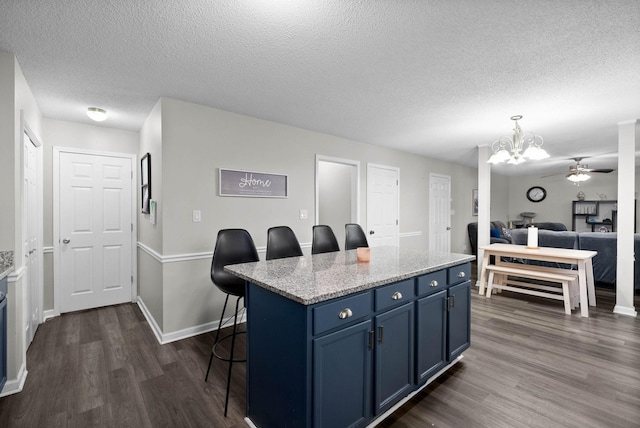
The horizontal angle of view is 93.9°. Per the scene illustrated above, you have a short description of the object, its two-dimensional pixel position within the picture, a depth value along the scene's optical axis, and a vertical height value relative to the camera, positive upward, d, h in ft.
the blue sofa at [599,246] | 15.33 -1.73
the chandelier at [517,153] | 10.99 +2.29
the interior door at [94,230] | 12.14 -0.70
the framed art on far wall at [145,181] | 11.20 +1.29
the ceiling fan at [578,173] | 19.76 +2.72
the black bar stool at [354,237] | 11.28 -0.90
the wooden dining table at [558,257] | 11.86 -1.86
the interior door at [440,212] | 20.89 +0.12
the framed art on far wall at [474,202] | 25.02 +0.99
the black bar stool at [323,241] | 10.49 -0.96
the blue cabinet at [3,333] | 6.13 -2.48
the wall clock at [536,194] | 29.50 +1.98
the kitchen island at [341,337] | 4.69 -2.26
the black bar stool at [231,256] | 7.50 -1.20
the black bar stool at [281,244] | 9.29 -0.96
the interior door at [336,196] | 17.56 +1.09
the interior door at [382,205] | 16.47 +0.51
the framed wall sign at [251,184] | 10.98 +1.17
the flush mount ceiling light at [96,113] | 10.53 +3.57
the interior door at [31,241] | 9.16 -0.92
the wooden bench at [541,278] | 12.13 -2.86
